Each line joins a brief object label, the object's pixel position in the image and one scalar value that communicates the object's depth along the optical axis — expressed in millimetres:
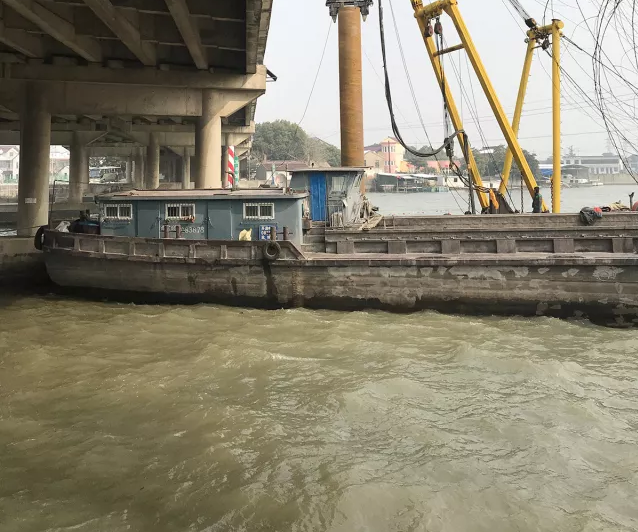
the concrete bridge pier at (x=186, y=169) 53438
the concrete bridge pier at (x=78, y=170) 39750
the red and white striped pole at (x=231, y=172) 25958
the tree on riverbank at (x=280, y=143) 103375
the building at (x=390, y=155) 131125
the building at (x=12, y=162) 119350
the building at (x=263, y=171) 79144
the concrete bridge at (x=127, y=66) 14491
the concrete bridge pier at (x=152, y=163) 38788
